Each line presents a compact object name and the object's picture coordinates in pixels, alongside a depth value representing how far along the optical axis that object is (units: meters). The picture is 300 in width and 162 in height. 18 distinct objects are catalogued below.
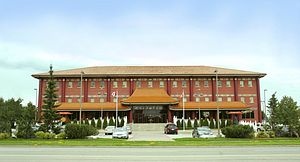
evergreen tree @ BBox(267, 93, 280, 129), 23.46
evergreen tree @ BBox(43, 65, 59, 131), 25.49
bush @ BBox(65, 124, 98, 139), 20.94
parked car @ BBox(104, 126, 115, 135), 30.76
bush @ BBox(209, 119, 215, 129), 38.91
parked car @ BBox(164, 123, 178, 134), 31.13
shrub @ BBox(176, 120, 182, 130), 38.78
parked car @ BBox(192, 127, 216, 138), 23.64
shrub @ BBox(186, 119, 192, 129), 38.55
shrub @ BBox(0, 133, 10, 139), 20.20
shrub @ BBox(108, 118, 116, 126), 39.64
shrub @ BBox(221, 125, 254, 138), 21.83
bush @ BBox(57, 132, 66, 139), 21.43
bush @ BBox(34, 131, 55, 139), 21.47
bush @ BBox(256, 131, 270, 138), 22.07
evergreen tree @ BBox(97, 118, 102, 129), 39.50
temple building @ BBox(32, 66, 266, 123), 47.41
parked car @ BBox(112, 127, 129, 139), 23.42
